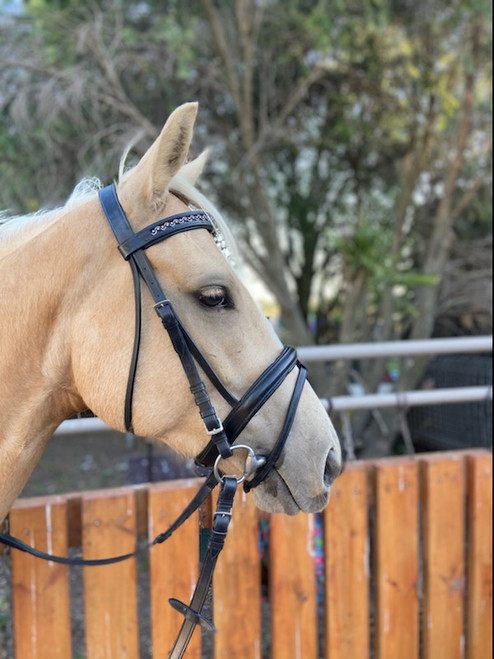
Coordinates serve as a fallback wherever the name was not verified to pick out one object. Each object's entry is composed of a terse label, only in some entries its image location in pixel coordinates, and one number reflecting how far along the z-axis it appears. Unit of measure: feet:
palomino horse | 4.46
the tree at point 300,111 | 13.74
